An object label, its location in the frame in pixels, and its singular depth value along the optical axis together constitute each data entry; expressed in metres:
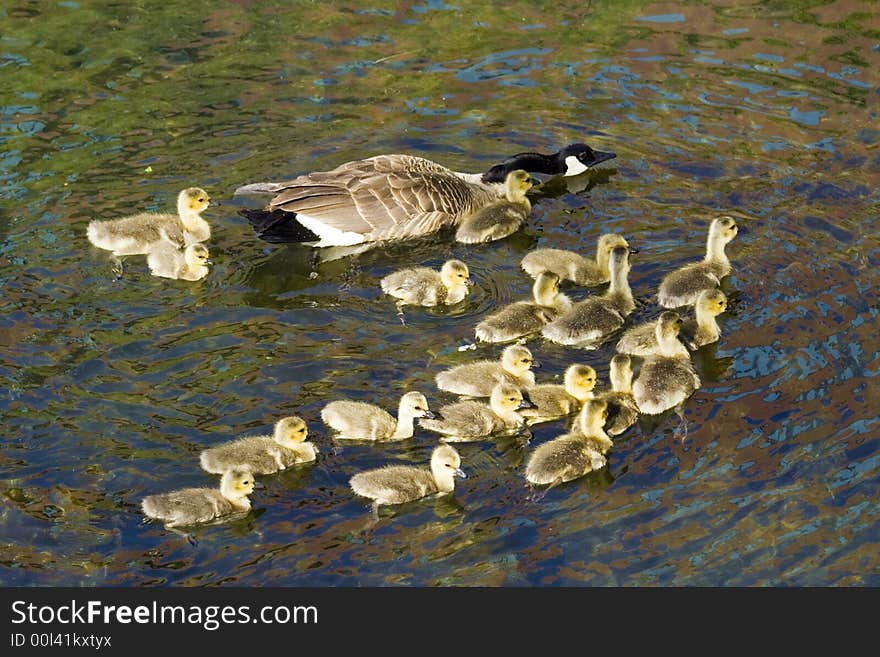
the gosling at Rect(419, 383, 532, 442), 18.55
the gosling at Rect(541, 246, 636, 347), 21.00
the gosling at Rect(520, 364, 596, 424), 18.94
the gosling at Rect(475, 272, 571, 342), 21.02
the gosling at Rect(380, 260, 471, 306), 21.89
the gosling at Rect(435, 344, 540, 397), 19.55
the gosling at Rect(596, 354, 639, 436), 18.83
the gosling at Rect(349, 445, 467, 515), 17.06
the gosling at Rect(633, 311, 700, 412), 19.11
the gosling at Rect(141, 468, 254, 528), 16.67
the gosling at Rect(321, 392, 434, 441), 18.28
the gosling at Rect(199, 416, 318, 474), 17.62
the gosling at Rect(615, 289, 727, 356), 20.72
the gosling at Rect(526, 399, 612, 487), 17.48
